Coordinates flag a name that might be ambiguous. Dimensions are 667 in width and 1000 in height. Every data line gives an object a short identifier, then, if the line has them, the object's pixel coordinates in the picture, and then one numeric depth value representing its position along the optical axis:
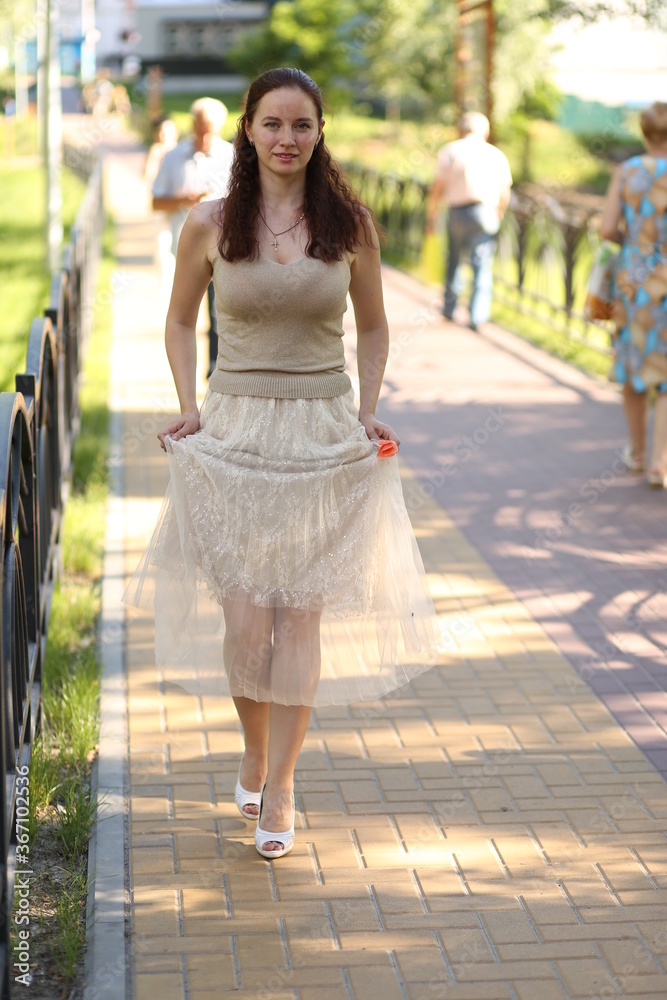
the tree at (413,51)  68.06
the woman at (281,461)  6.65
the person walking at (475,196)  24.44
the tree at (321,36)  97.44
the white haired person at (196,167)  17.48
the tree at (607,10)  21.05
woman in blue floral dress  14.20
